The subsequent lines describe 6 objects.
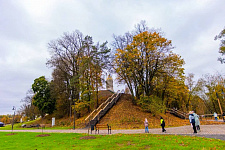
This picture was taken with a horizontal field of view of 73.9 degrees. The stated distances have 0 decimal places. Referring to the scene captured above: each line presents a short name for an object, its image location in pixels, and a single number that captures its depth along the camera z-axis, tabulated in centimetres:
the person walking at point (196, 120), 1308
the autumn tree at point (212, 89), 3484
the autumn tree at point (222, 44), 1861
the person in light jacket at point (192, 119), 1210
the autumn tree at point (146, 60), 2212
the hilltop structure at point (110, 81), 4262
